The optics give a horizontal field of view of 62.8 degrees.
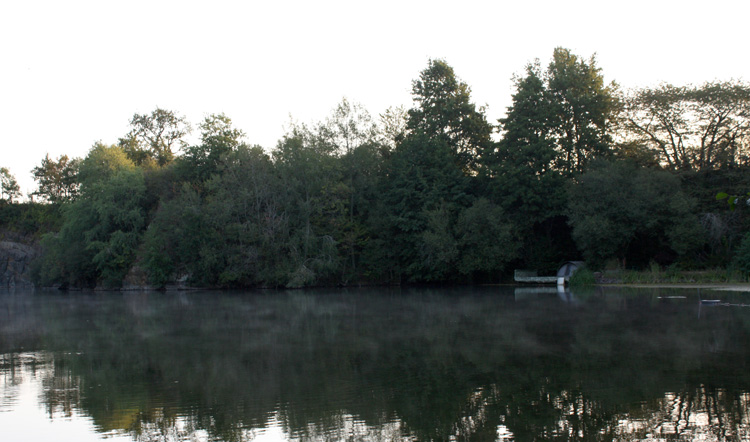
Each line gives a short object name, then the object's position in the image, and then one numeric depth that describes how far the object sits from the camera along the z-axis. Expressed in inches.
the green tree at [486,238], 1656.0
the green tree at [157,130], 2776.8
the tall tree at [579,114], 1695.4
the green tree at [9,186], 2755.9
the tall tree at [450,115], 1908.2
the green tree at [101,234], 1910.7
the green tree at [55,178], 2664.9
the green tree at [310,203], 1795.0
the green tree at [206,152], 2017.7
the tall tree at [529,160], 1657.2
